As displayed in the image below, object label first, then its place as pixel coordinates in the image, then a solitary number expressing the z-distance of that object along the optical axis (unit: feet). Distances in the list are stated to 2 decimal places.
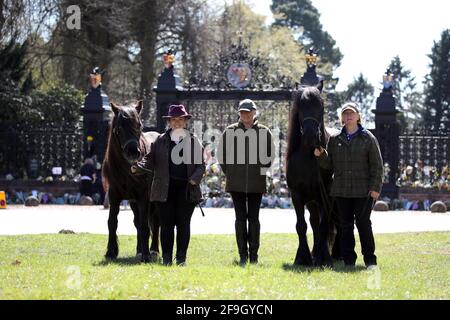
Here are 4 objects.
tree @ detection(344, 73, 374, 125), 230.99
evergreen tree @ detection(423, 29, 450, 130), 167.73
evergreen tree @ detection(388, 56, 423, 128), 206.80
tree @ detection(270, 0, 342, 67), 239.50
